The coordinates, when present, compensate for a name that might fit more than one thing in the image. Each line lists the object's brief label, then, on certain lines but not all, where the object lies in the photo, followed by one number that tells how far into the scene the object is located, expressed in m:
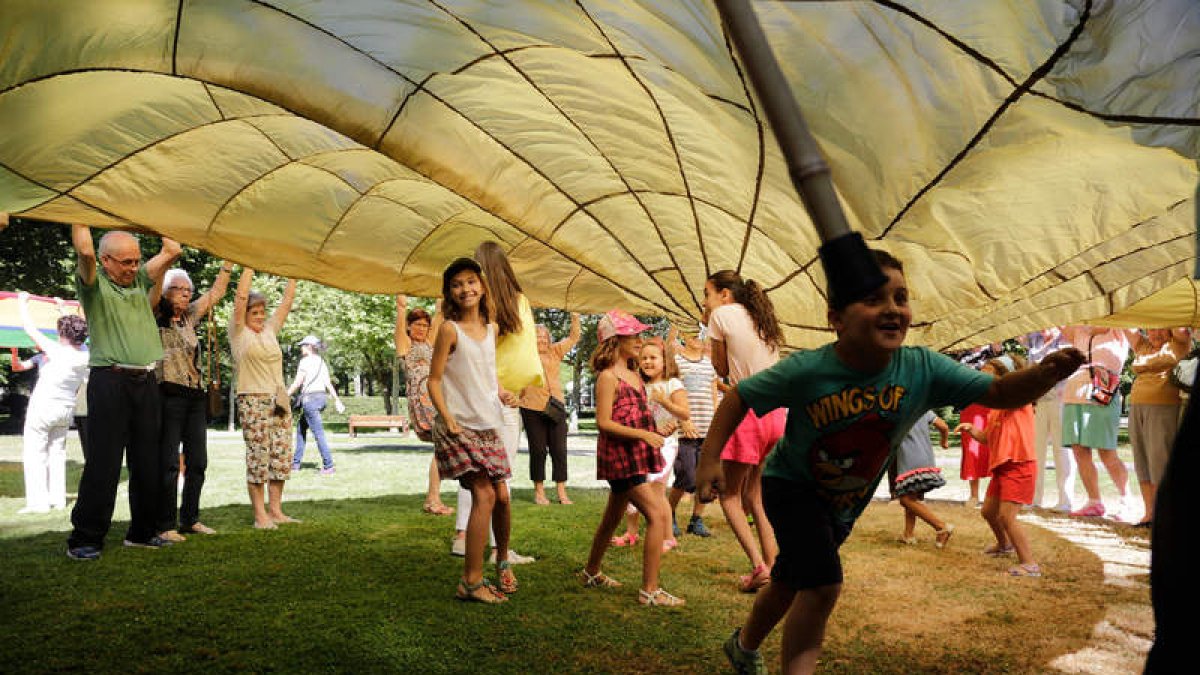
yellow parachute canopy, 2.98
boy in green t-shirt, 2.67
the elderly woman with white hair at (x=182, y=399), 6.32
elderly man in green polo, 5.53
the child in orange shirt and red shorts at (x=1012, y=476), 6.01
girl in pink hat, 4.76
